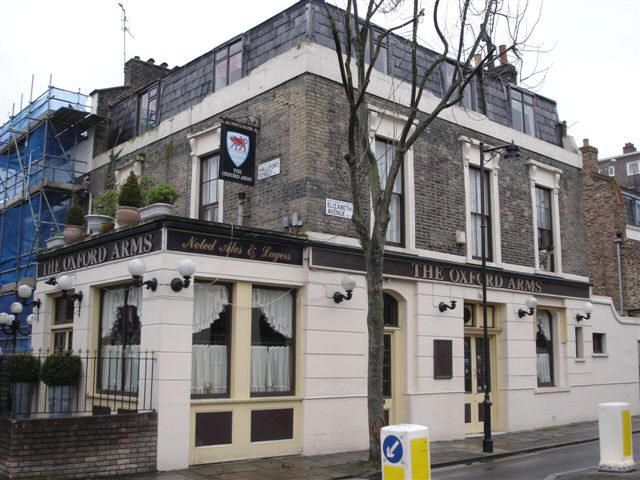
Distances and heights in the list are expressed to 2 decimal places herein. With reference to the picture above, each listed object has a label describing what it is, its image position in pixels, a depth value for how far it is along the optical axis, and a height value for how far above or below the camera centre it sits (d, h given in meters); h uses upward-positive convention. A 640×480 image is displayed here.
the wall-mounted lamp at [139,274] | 12.31 +1.33
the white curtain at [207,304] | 13.19 +0.88
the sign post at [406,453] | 7.75 -1.12
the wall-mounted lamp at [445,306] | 16.73 +1.08
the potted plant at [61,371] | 14.16 -0.41
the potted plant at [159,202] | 13.27 +2.90
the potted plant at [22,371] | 14.42 -0.42
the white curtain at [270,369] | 13.74 -0.35
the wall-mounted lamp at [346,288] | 14.24 +1.28
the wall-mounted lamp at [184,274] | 12.19 +1.32
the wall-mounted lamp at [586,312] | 20.52 +1.17
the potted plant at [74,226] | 16.14 +2.85
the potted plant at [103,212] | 15.04 +3.31
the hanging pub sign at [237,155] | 14.59 +4.14
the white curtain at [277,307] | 14.03 +0.89
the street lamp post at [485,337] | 14.66 +0.32
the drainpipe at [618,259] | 27.78 +3.70
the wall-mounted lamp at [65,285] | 14.61 +1.35
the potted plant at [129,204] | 13.95 +2.95
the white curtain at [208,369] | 13.02 -0.34
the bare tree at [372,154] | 12.22 +3.58
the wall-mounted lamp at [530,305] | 18.72 +1.24
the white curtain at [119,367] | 13.34 -0.32
